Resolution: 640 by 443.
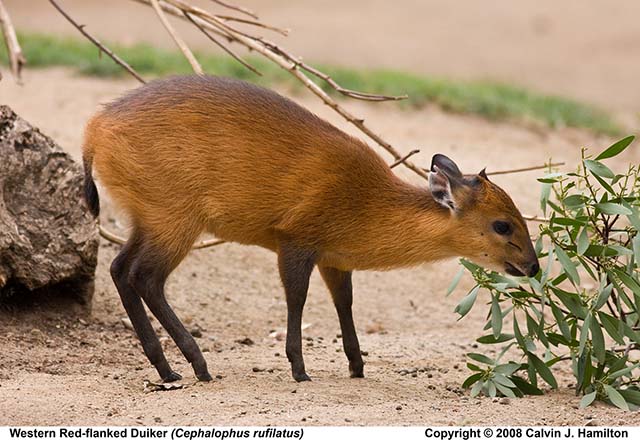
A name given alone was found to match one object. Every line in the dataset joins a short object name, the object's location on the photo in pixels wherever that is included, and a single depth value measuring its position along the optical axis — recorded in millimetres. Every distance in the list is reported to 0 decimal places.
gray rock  12148
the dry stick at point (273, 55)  11789
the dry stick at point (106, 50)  12120
